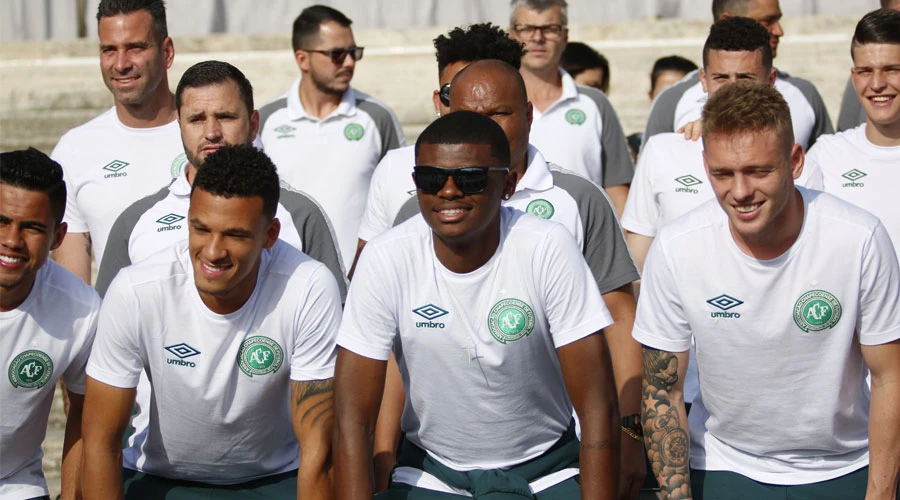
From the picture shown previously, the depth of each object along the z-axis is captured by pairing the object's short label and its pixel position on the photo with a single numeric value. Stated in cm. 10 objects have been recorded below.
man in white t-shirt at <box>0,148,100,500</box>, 823
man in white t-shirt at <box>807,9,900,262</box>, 945
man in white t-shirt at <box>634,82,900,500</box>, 752
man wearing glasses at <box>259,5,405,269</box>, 1166
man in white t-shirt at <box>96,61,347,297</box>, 895
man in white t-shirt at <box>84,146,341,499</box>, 777
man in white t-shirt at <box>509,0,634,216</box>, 1160
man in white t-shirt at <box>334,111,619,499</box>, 738
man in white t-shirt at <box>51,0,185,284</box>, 1016
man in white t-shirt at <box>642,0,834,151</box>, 1137
